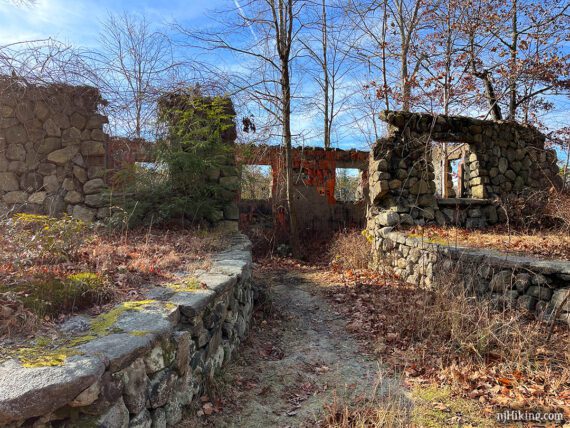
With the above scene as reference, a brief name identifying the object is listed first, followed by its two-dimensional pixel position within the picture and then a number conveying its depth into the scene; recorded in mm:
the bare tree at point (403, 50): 12594
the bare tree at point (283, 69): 9242
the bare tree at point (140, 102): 7301
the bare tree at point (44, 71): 6336
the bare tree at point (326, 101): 17342
